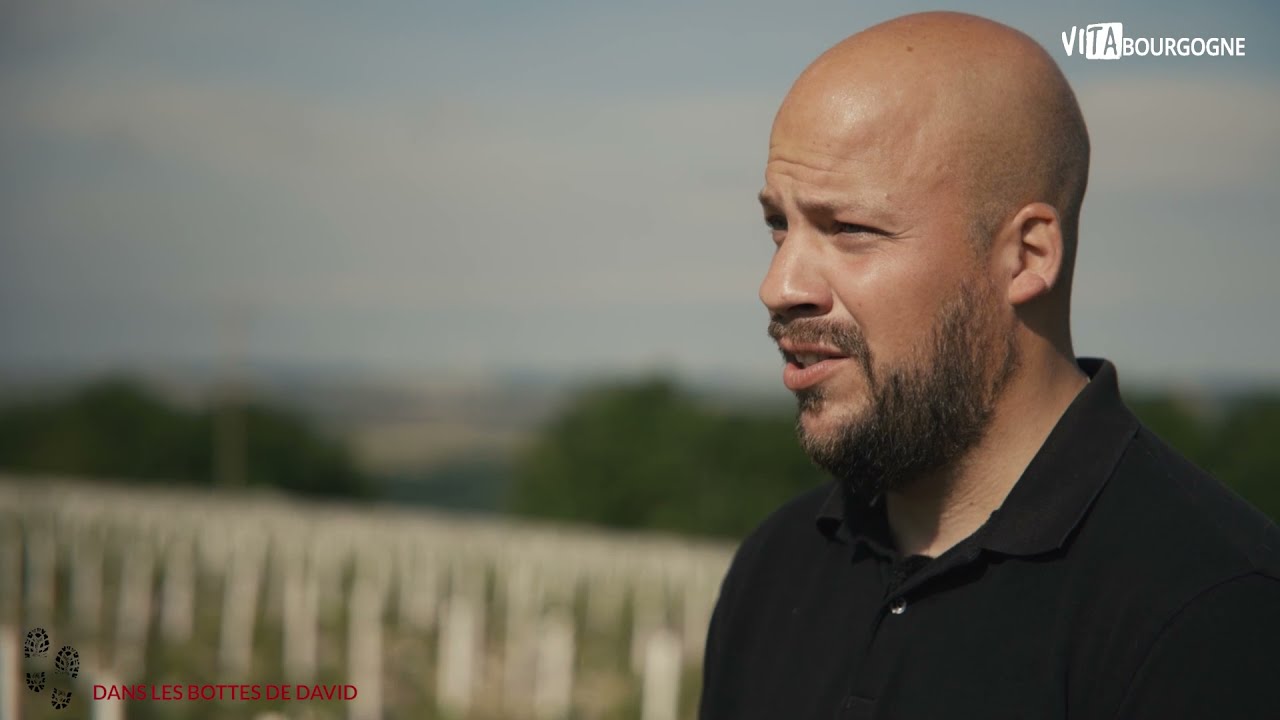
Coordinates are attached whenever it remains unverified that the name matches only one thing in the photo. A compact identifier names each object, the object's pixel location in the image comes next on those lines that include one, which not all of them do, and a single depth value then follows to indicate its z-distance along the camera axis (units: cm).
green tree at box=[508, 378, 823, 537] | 3127
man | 227
